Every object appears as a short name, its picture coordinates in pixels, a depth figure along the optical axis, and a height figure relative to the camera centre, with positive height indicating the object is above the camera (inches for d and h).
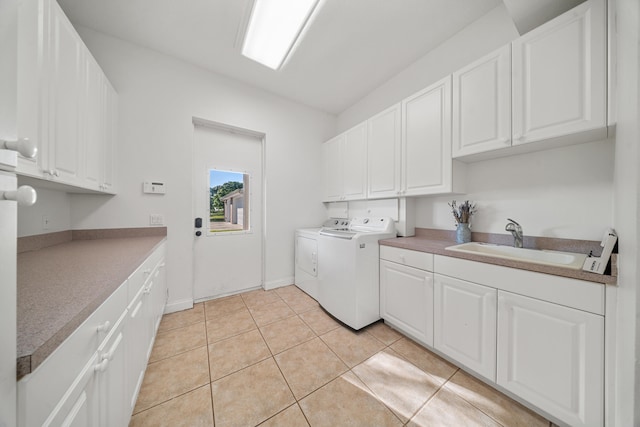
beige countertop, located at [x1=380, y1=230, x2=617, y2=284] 38.0 -10.9
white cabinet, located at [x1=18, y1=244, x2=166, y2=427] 18.0 -19.5
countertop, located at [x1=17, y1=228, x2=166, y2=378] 18.1 -10.8
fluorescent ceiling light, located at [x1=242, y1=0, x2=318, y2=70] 62.2 +63.2
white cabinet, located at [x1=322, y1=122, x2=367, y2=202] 100.1 +25.2
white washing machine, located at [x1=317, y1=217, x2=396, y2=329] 73.8 -23.7
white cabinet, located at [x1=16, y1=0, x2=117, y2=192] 37.5 +25.5
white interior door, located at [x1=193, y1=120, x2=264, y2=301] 98.1 -3.6
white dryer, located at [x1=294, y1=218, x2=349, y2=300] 98.7 -23.1
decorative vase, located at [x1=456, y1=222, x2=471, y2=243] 70.4 -6.8
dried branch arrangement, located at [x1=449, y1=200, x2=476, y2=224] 71.3 +0.4
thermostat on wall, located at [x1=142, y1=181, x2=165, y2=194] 82.2 +9.9
